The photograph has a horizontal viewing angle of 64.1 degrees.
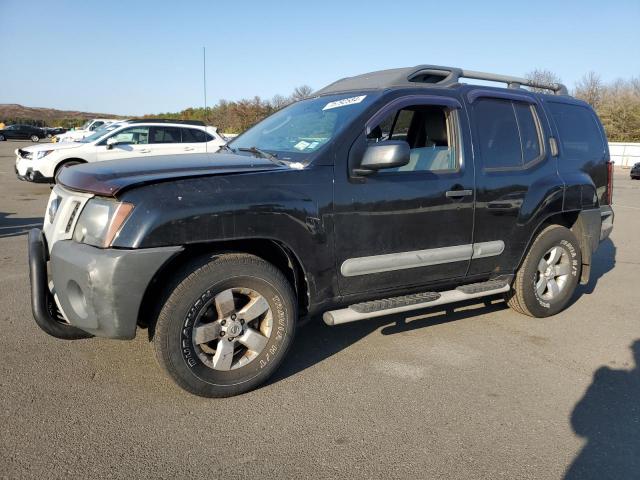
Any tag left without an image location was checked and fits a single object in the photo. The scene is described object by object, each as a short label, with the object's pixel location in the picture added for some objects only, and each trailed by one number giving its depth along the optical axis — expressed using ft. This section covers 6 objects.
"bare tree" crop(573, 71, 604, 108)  150.91
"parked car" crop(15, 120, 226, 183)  39.68
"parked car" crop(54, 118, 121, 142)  71.54
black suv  9.31
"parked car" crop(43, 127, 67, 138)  167.84
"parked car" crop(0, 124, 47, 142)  154.10
